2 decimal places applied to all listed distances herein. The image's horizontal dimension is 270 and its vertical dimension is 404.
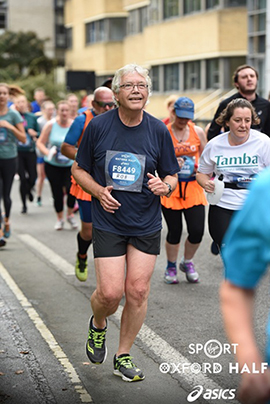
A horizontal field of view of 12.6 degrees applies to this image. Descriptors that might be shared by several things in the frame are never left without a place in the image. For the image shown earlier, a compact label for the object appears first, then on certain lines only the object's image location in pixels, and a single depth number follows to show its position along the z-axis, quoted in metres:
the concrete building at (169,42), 49.95
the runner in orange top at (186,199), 11.86
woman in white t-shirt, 9.04
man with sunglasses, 10.42
